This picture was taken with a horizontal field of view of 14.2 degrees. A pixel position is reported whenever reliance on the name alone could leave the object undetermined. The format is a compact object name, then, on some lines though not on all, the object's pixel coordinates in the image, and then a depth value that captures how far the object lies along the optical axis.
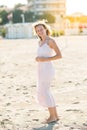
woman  5.02
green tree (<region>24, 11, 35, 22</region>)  81.17
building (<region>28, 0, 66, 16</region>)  99.50
